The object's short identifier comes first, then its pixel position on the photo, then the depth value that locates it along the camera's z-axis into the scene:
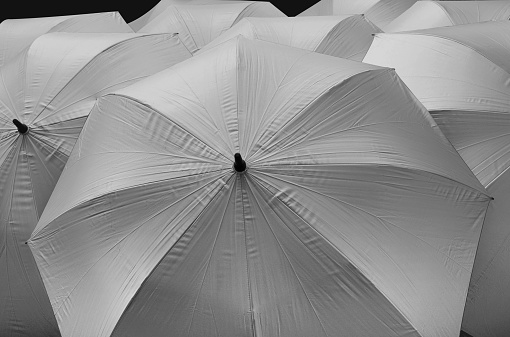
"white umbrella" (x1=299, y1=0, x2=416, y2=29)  9.59
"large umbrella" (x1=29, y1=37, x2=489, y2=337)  5.28
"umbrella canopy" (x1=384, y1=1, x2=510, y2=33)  8.11
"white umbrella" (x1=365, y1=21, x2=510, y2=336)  6.24
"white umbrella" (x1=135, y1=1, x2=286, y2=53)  8.64
